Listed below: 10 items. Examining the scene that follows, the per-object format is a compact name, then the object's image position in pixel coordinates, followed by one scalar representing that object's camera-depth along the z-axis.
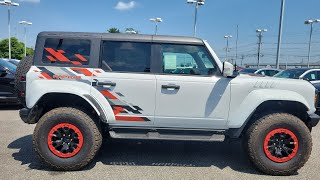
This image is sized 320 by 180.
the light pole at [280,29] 17.09
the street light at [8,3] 29.21
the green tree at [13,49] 49.72
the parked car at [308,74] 10.25
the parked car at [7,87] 8.61
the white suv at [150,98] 4.27
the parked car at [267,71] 15.46
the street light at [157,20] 31.46
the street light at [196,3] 24.17
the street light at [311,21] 30.59
